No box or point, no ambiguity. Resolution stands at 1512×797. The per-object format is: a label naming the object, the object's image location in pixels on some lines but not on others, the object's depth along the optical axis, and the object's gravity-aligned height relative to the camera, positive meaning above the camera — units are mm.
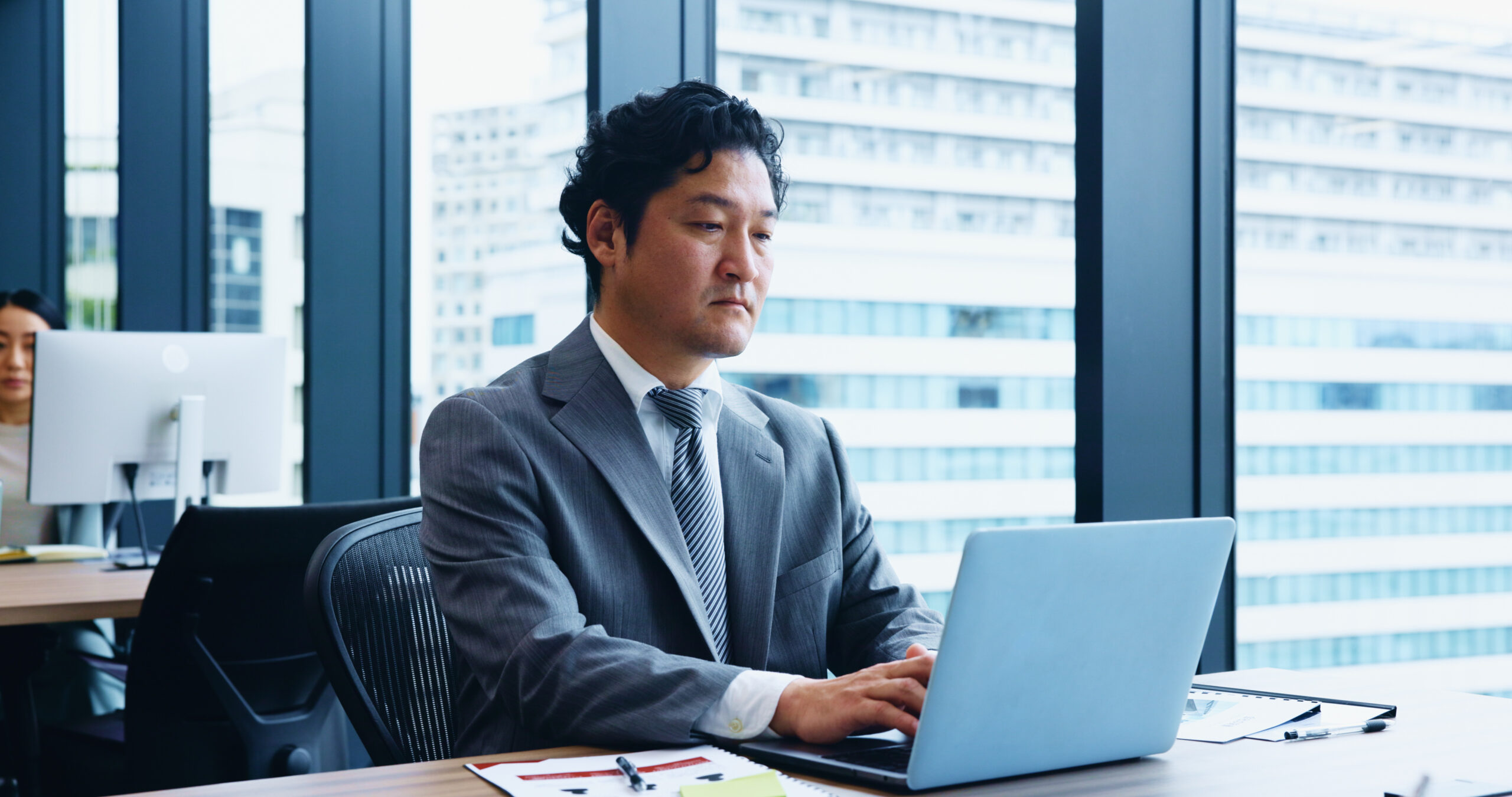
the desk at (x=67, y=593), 2281 -403
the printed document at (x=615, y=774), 939 -309
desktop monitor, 2789 -37
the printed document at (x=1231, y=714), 1165 -322
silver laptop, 908 -207
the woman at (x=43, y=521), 2834 -351
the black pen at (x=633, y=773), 936 -300
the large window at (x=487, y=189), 3268 +616
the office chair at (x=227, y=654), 2053 -456
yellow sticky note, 912 -298
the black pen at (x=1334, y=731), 1123 -316
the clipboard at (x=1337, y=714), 1152 -318
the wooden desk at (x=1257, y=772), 960 -315
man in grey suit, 1235 -110
